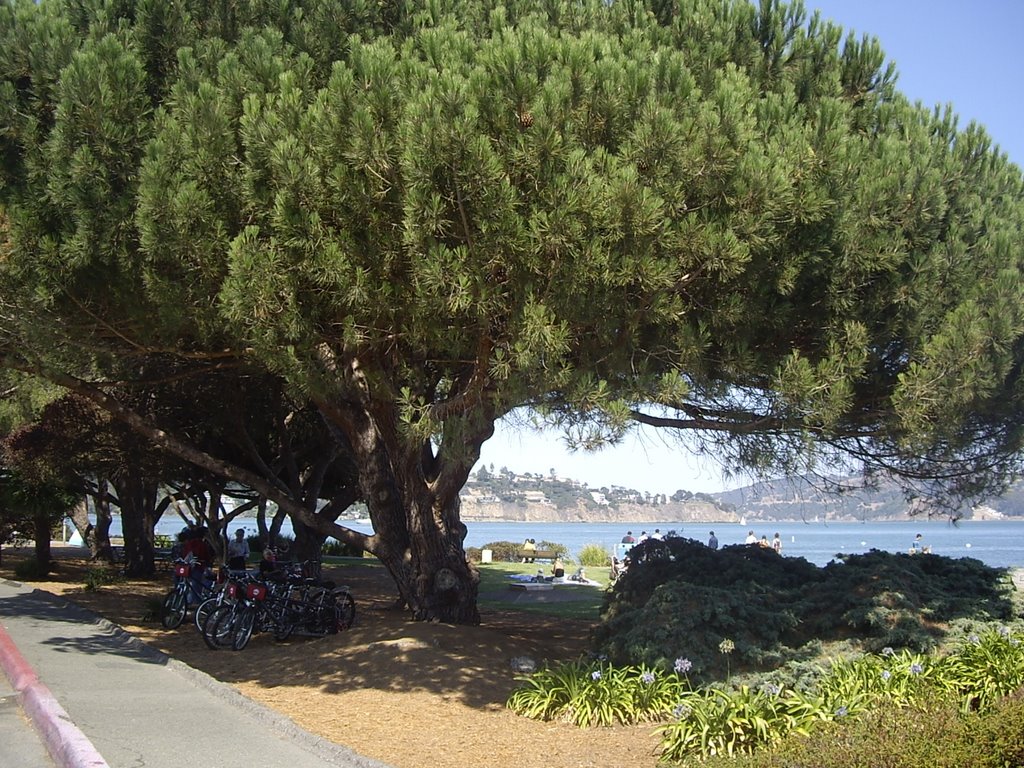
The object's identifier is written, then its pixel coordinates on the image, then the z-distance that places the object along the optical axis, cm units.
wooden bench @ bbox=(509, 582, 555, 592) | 2226
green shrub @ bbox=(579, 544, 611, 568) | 3720
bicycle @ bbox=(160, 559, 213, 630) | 1402
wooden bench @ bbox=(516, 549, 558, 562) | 3622
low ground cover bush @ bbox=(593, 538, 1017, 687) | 854
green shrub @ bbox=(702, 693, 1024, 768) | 492
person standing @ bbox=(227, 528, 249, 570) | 2487
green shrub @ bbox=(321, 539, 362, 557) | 3791
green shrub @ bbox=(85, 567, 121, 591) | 1875
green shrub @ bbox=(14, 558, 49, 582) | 2069
